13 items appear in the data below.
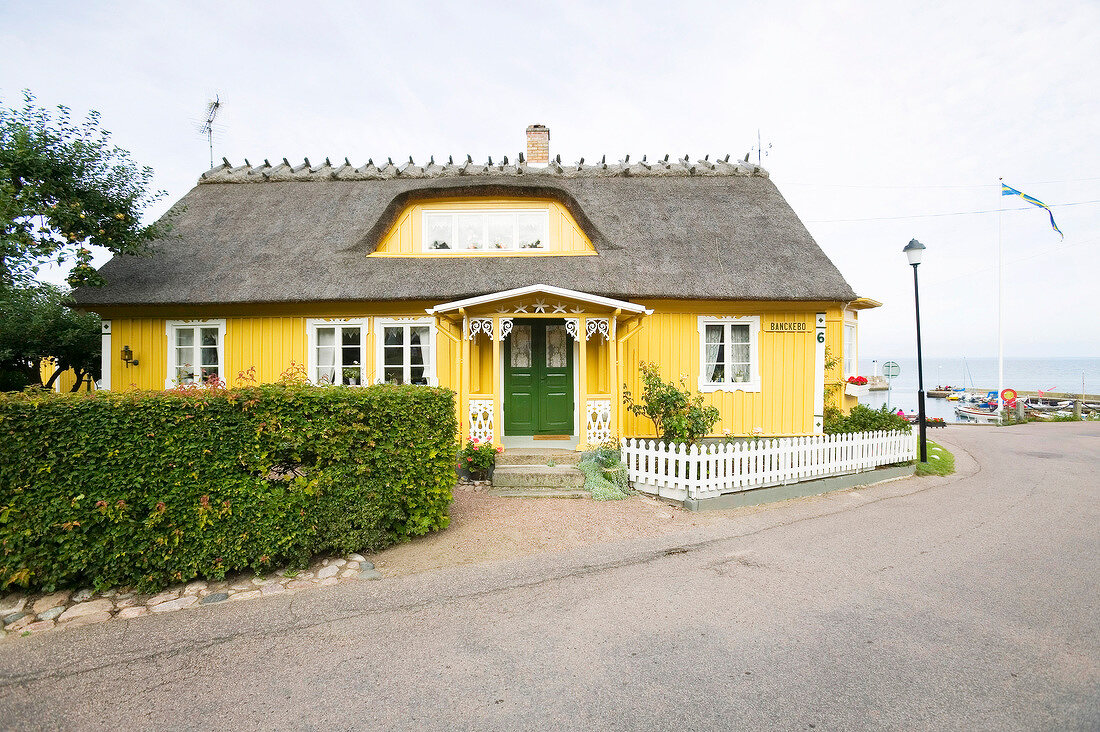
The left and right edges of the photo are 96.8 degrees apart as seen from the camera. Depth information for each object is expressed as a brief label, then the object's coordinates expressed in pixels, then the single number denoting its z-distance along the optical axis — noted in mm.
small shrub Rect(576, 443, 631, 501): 7867
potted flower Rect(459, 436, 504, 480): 8477
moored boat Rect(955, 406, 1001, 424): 32537
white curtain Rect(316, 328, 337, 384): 10695
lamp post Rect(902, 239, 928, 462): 10242
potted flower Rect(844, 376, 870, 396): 12250
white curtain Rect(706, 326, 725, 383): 10859
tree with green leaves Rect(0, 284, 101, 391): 10344
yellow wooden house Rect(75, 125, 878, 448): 10117
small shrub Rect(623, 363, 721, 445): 8641
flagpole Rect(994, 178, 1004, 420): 23156
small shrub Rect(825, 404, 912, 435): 10773
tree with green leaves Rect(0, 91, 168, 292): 7871
